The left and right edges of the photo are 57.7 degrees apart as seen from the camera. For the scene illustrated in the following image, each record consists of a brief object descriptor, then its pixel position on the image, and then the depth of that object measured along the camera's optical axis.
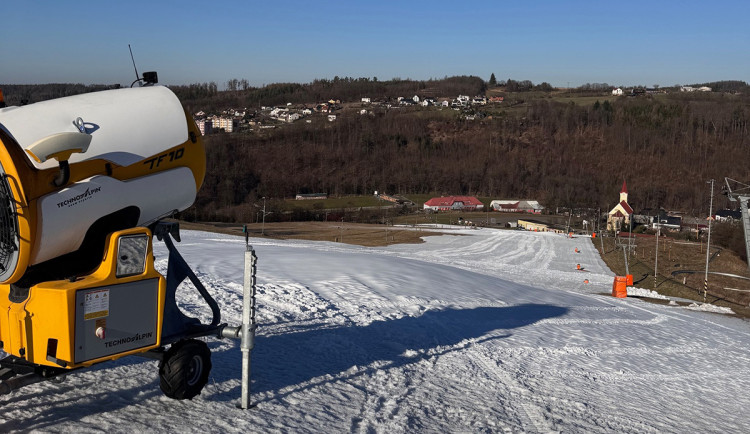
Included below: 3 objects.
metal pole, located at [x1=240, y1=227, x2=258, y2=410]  8.12
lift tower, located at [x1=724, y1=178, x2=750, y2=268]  34.59
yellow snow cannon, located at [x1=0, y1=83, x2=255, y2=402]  6.87
